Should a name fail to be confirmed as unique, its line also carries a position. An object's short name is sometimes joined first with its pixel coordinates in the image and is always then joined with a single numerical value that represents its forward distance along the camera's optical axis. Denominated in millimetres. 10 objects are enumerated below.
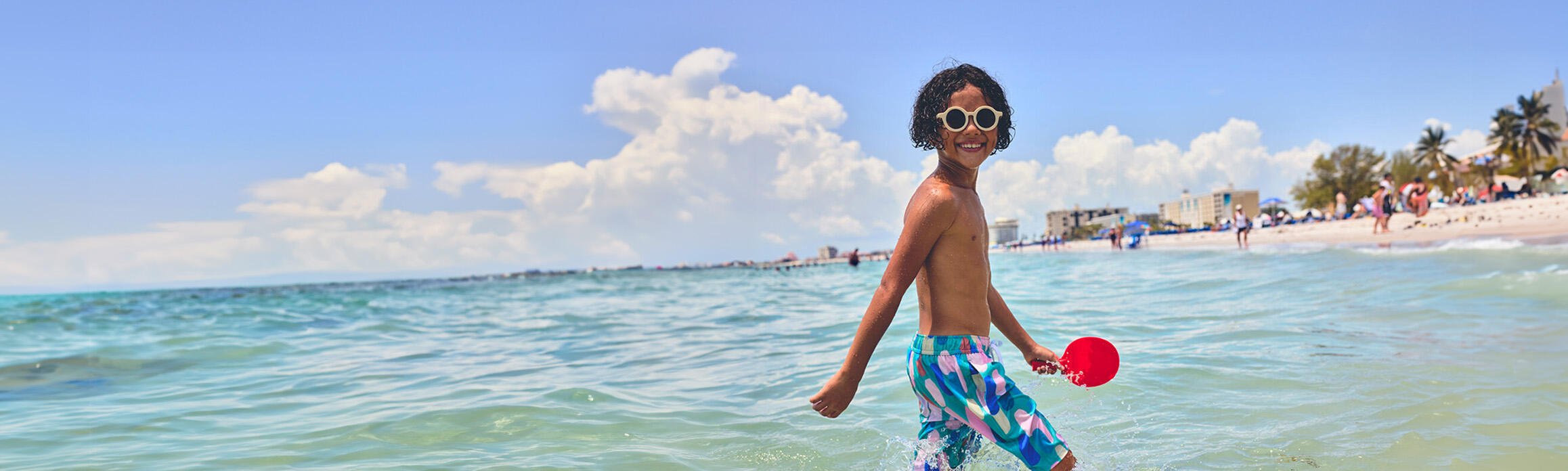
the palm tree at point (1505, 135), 53000
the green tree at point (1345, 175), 65938
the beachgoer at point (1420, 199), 30553
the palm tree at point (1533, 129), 53812
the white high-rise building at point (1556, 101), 88000
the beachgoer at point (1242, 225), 35250
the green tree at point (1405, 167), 63656
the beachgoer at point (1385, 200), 27528
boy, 2406
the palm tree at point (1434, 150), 61375
